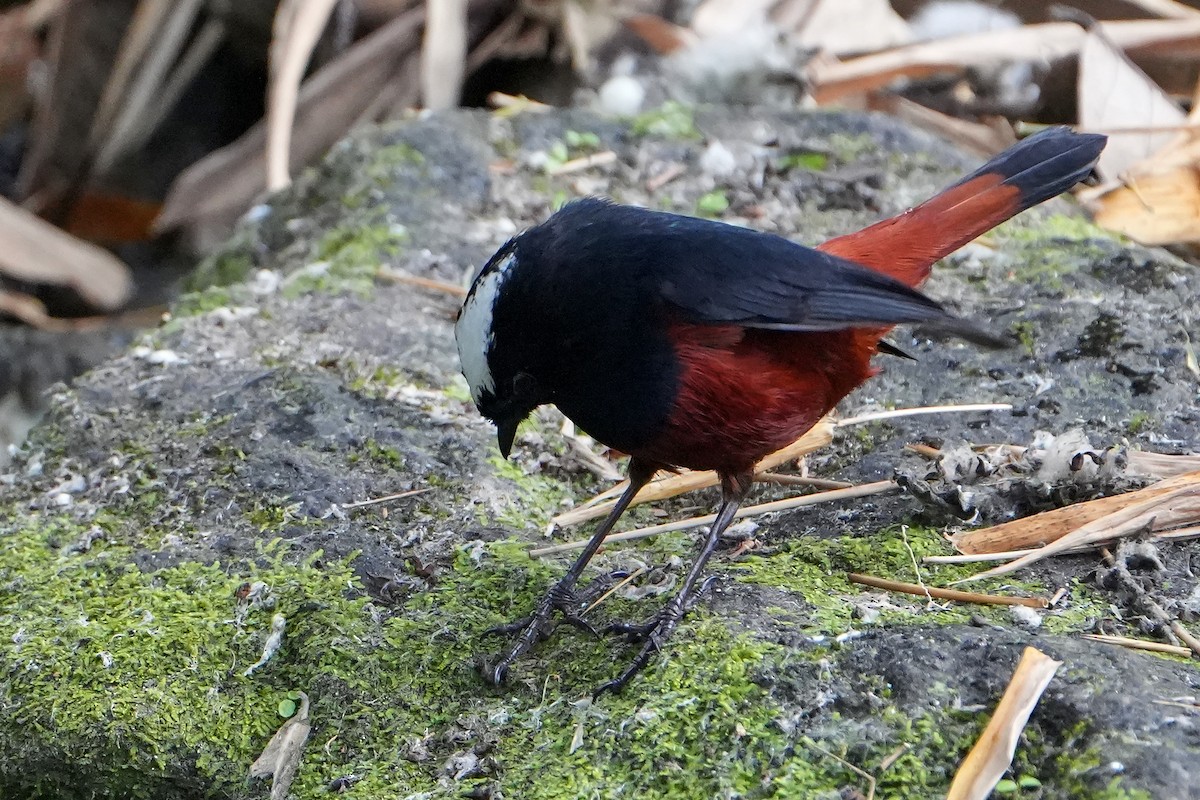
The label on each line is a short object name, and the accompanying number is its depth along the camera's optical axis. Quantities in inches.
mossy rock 176.7
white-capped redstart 211.2
